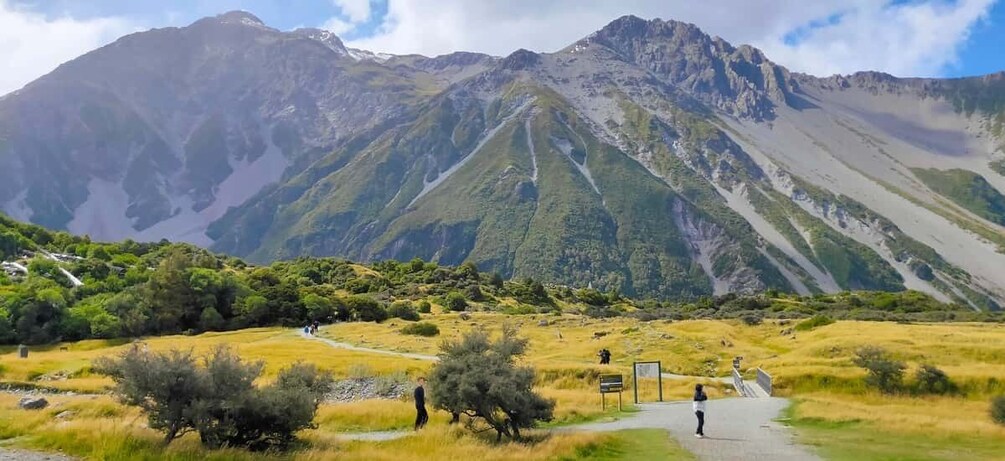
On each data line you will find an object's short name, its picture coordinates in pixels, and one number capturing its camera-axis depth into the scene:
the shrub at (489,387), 20.66
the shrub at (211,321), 78.19
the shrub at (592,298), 132.25
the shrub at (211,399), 16.33
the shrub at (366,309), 83.75
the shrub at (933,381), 36.34
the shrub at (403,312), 82.39
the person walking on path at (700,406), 22.73
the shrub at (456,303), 97.43
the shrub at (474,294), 111.49
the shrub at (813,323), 62.19
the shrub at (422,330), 65.52
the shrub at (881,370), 36.69
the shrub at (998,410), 26.52
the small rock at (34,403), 23.88
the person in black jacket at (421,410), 22.64
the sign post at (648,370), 34.56
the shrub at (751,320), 71.56
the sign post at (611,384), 29.44
